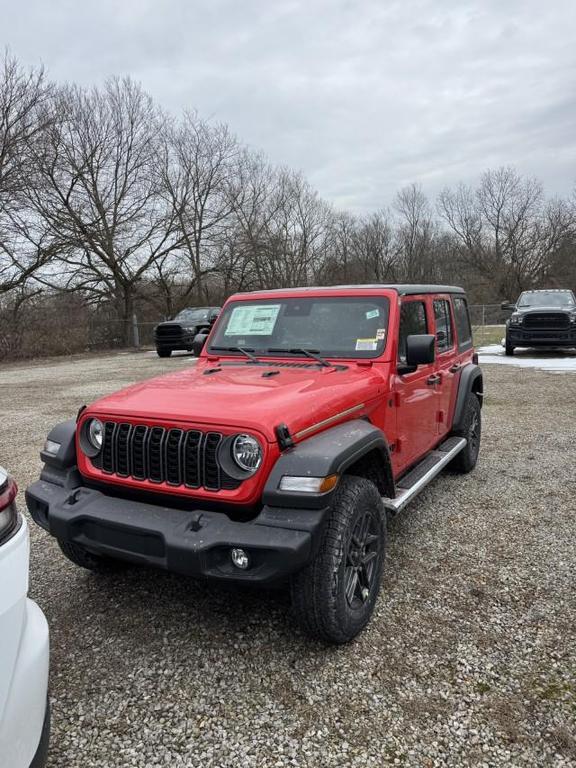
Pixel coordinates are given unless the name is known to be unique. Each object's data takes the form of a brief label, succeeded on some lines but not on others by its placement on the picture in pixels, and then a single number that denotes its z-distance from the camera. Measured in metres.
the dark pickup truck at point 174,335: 19.84
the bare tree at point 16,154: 20.53
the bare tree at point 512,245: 42.16
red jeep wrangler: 2.40
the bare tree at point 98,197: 23.62
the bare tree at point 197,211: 28.06
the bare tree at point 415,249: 46.91
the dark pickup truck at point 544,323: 14.85
